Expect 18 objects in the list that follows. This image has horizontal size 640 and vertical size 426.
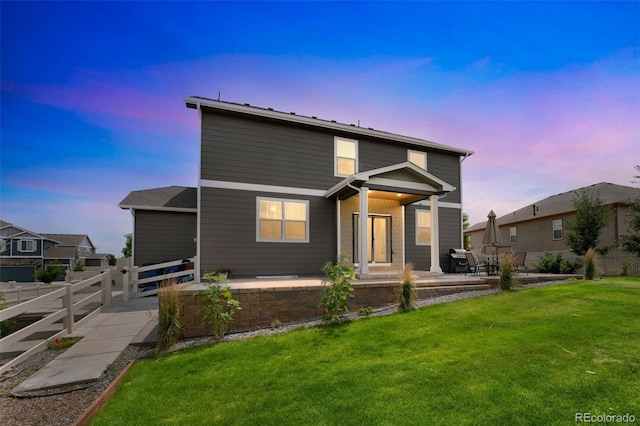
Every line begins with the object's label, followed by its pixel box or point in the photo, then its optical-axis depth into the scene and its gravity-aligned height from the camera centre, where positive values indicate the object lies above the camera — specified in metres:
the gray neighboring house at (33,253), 31.08 -2.57
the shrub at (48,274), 22.02 -3.12
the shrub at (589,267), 10.20 -1.25
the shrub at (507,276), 8.18 -1.22
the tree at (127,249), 28.05 -1.83
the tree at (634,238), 13.33 -0.35
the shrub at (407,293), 6.59 -1.35
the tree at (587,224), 15.08 +0.30
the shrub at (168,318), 5.20 -1.50
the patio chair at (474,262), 10.31 -1.12
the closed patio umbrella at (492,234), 11.07 -0.15
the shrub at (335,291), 5.95 -1.20
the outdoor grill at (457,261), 12.56 -1.27
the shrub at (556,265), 13.65 -1.59
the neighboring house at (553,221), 17.33 +0.67
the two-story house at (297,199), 9.74 +1.11
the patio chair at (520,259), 10.30 -0.99
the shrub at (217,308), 5.47 -1.41
